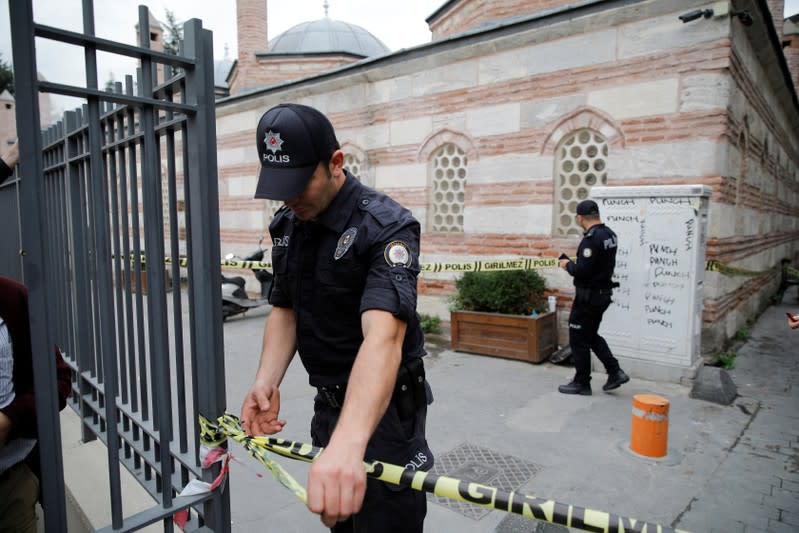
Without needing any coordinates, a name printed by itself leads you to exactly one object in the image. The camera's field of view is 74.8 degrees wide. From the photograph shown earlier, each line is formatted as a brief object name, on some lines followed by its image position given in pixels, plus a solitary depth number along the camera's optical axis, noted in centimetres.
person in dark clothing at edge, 188
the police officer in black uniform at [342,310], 161
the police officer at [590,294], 548
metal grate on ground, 383
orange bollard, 414
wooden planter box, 684
